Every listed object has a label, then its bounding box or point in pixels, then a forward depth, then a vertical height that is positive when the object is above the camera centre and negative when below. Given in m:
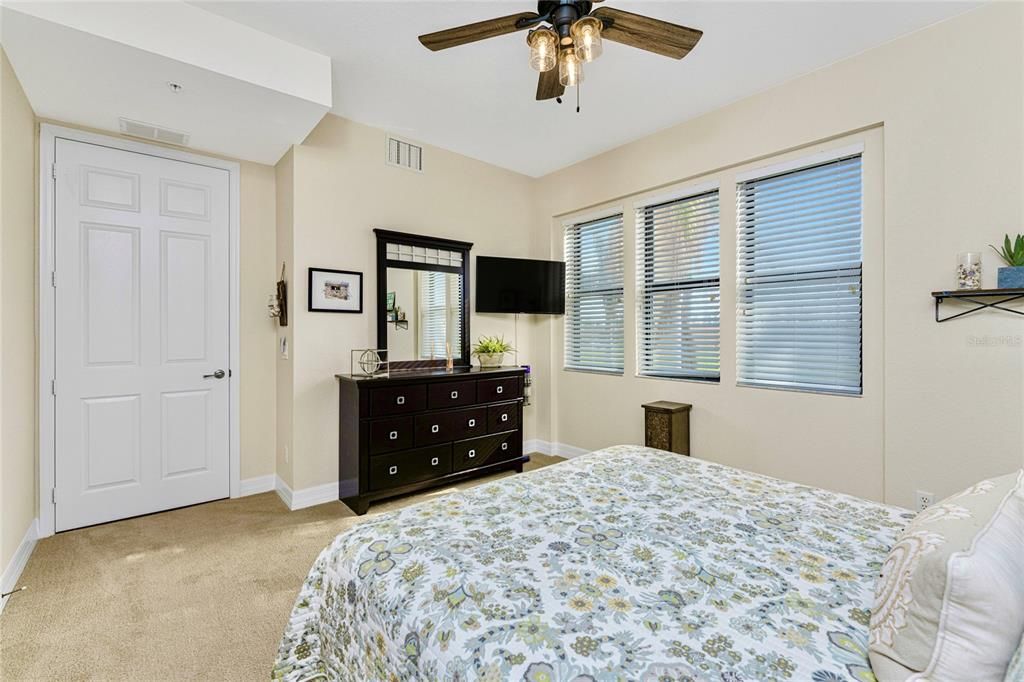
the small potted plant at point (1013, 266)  2.15 +0.36
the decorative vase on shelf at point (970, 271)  2.30 +0.36
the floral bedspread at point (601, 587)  0.88 -0.60
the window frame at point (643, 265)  3.80 +0.68
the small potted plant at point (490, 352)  4.24 -0.11
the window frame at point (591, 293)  4.15 +0.61
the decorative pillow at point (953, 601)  0.75 -0.47
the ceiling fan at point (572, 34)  1.70 +1.24
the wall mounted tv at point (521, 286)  4.29 +0.54
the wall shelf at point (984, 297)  2.20 +0.22
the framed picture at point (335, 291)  3.38 +0.39
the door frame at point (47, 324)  2.79 +0.11
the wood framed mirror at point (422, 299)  3.76 +0.37
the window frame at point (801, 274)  2.76 +0.71
